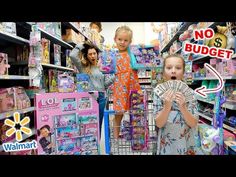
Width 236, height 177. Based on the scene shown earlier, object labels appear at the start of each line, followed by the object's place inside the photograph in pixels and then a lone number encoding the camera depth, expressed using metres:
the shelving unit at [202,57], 1.84
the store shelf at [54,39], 2.24
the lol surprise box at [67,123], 1.16
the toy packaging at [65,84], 1.40
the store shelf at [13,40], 1.57
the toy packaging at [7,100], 1.59
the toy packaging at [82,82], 1.49
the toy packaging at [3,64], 1.54
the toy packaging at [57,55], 2.54
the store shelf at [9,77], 1.47
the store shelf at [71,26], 2.88
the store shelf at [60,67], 2.19
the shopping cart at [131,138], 1.15
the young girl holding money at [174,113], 1.02
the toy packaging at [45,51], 2.15
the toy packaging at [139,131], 1.17
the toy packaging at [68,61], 2.94
